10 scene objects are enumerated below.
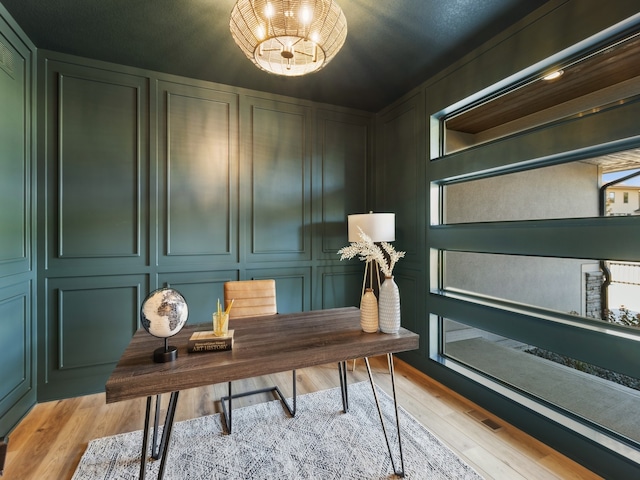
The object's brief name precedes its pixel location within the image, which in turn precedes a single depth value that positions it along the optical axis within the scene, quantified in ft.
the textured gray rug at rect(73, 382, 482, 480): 5.29
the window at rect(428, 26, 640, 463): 5.30
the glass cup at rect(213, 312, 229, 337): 4.78
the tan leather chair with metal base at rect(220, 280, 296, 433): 6.93
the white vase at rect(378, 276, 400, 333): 5.24
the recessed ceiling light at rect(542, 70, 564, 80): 6.27
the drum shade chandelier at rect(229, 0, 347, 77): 4.38
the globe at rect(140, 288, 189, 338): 4.05
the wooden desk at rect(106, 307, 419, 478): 3.70
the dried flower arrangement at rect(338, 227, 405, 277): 5.24
